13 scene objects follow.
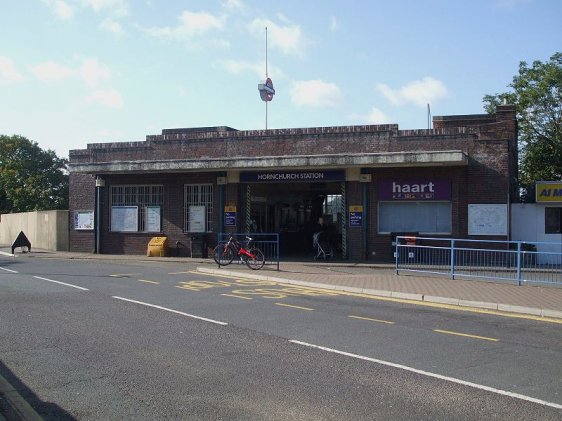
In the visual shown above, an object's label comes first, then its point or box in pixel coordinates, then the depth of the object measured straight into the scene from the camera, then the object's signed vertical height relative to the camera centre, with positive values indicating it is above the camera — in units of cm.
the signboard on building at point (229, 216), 2394 +12
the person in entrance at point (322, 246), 2228 -109
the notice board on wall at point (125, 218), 2558 +4
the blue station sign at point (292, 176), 2250 +176
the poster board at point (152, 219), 2517 -1
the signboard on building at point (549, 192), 2070 +100
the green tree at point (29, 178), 5097 +384
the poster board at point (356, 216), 2208 +11
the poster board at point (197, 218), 2456 +4
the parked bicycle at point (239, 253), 1883 -118
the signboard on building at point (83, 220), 2631 -6
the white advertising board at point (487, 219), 2072 +0
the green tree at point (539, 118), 3144 +580
